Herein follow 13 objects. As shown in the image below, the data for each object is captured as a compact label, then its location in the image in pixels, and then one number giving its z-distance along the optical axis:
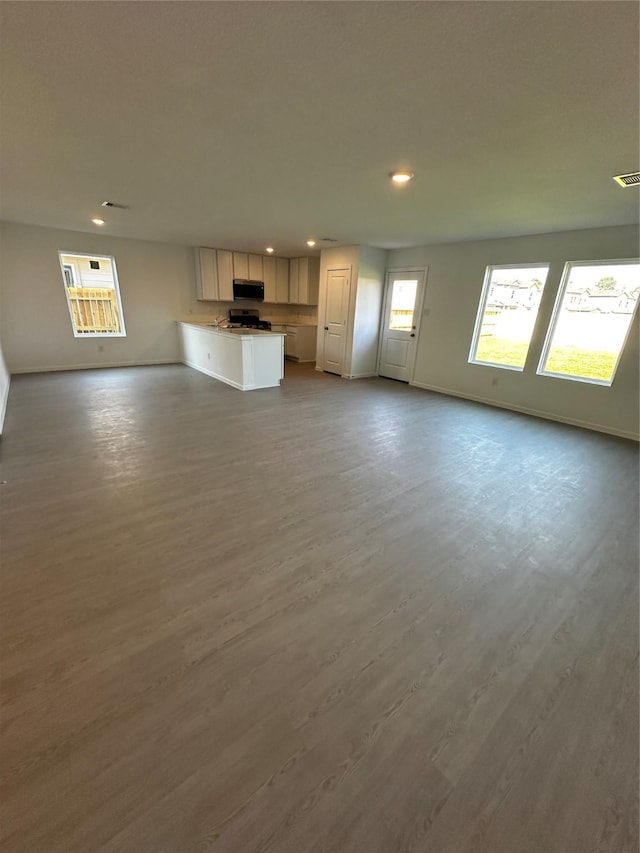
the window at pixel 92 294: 6.49
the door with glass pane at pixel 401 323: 6.50
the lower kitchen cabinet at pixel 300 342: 8.56
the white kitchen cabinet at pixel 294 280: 8.38
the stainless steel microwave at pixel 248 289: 7.73
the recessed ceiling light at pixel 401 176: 2.77
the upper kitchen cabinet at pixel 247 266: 7.66
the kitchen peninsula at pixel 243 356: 5.55
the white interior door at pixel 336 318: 6.72
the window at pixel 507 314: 5.05
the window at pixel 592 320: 4.30
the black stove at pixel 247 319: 8.05
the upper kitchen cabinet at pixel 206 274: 7.18
